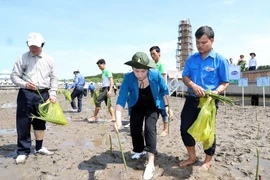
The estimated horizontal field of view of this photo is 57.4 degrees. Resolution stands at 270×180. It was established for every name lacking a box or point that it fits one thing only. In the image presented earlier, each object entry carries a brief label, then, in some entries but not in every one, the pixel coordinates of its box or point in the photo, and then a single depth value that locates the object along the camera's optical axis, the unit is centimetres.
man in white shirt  368
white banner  1326
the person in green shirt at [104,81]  714
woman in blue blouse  317
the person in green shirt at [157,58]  537
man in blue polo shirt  301
